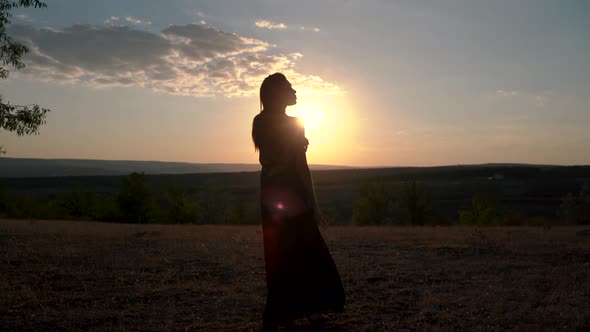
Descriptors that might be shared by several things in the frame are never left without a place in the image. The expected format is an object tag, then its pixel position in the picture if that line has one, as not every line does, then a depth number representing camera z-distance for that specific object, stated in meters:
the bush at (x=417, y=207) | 56.47
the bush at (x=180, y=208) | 56.38
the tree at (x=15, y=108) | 10.20
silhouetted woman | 5.50
